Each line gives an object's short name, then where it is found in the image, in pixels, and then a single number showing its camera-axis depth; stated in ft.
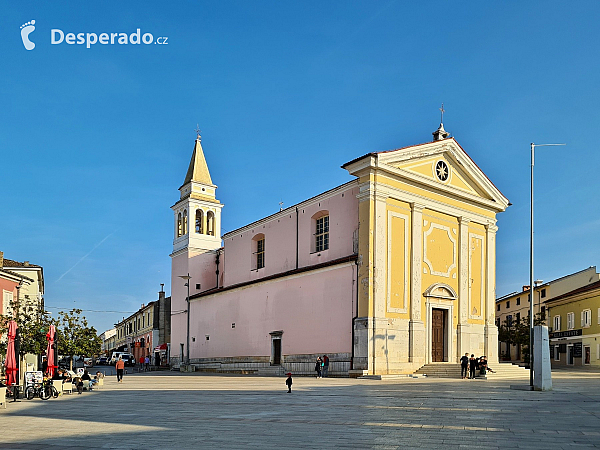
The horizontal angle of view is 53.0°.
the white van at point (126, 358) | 214.48
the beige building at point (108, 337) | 427.66
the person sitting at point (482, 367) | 95.30
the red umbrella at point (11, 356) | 60.64
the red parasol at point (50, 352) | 75.51
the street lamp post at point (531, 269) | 69.21
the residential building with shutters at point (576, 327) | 159.12
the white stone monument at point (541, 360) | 66.49
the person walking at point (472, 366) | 93.56
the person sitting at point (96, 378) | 87.97
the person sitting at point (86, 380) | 77.61
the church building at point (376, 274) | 98.63
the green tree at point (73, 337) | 104.68
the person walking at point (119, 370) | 99.90
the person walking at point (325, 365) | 100.07
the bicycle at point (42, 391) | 64.34
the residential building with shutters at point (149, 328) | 216.33
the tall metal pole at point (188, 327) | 149.39
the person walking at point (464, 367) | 92.73
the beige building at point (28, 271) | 130.92
